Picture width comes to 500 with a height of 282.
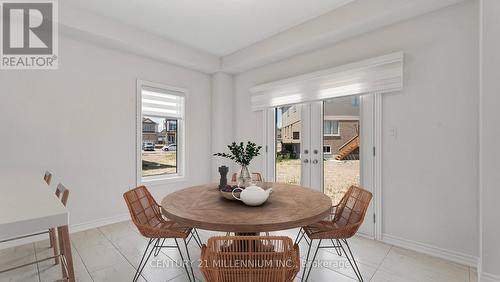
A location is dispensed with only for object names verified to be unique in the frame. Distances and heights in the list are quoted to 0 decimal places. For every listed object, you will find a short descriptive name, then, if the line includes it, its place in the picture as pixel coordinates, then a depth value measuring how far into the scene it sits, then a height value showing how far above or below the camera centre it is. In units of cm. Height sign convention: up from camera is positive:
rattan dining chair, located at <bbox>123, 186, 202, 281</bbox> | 182 -68
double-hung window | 379 +18
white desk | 96 -33
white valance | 267 +79
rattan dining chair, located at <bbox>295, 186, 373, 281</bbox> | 183 -69
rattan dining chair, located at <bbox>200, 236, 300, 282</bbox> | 120 -62
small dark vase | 228 -33
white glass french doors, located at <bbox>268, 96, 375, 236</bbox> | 297 -7
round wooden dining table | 142 -50
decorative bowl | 192 -45
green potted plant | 214 -16
